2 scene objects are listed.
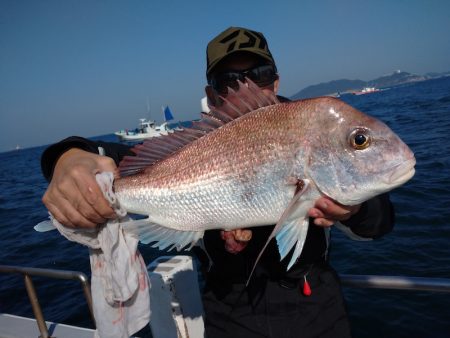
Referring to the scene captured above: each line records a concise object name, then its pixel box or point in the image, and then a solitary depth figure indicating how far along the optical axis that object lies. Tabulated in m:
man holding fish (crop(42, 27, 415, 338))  0.59
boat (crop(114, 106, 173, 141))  51.34
